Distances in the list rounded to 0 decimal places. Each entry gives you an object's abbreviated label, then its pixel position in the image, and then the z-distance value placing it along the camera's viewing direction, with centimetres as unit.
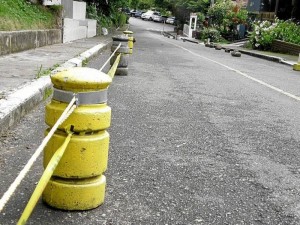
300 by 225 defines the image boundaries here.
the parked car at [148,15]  8194
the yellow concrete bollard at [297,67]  1525
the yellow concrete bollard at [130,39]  1147
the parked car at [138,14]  9031
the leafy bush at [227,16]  3668
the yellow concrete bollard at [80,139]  252
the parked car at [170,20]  7541
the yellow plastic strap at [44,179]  202
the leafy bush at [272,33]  2528
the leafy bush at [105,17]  2547
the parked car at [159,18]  7826
